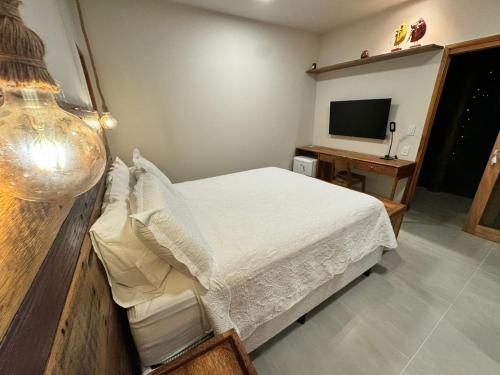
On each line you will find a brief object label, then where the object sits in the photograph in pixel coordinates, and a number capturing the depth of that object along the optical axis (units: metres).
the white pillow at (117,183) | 1.19
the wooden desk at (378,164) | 2.65
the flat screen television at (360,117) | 3.00
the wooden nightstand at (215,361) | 0.70
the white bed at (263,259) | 0.95
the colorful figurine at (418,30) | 2.41
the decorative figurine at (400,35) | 2.56
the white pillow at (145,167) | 1.62
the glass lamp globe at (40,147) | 0.32
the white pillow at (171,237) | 0.85
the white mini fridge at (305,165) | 3.71
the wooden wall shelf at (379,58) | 2.39
